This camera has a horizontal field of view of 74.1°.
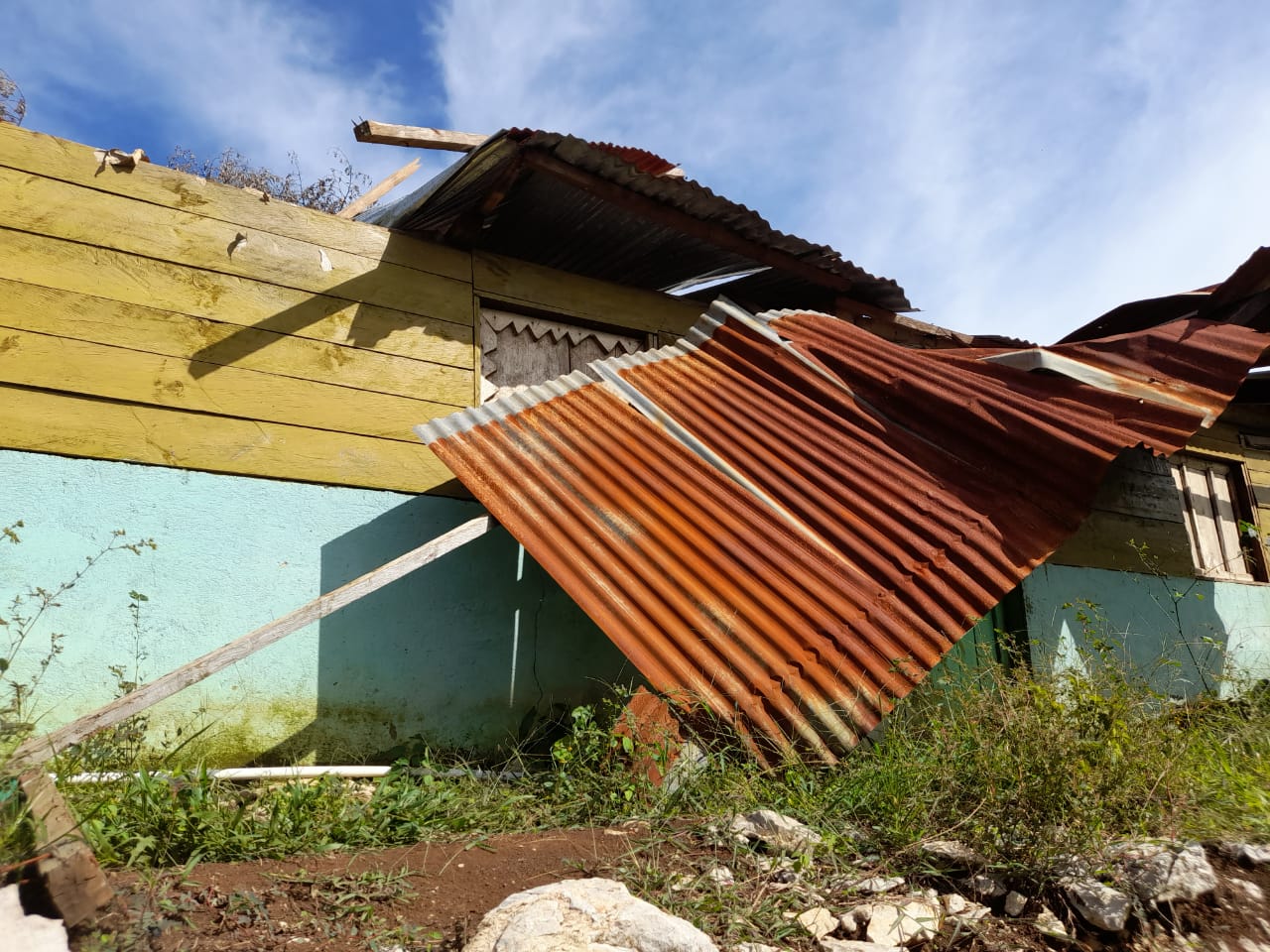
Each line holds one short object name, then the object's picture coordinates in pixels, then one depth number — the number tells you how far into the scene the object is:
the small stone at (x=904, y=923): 2.40
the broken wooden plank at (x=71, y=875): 2.10
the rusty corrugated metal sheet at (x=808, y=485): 3.54
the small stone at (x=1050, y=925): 2.48
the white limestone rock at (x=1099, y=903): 2.48
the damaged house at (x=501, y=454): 3.94
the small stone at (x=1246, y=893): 2.58
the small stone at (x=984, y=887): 2.64
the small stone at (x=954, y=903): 2.57
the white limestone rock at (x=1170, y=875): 2.56
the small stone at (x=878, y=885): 2.62
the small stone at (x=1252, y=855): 2.76
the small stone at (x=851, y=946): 2.29
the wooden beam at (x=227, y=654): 2.96
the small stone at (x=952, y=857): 2.75
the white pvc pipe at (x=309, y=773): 3.69
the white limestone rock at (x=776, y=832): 2.80
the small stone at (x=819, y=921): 2.41
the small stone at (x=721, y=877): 2.60
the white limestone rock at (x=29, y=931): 2.02
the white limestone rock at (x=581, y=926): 2.09
